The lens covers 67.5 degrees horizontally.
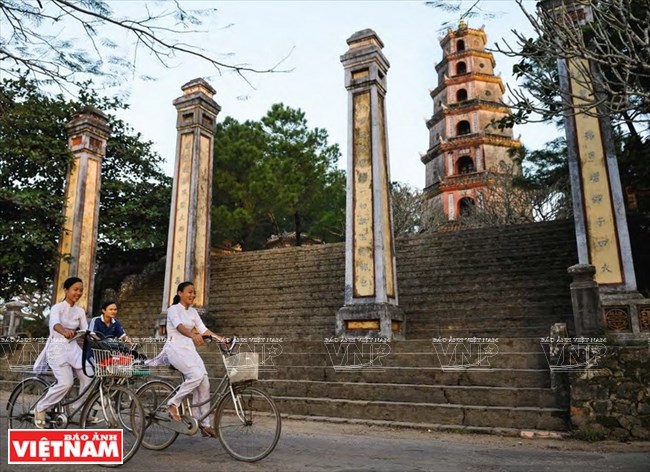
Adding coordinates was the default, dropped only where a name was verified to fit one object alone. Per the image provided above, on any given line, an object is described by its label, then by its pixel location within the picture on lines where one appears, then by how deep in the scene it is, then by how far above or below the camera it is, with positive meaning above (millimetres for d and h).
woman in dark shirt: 4914 +199
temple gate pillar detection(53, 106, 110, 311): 10953 +3284
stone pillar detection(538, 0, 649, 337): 6996 +1946
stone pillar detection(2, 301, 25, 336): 10516 +571
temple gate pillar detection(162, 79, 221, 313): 10578 +3303
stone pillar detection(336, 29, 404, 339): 8047 +2322
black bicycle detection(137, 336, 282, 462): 3758 -563
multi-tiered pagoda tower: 28500 +12586
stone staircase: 5555 +271
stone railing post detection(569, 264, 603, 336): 5699 +447
